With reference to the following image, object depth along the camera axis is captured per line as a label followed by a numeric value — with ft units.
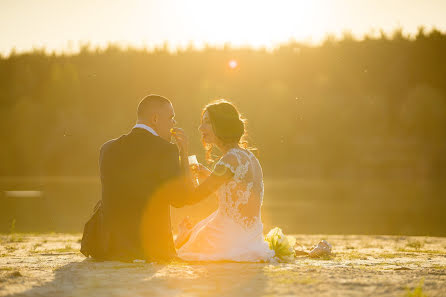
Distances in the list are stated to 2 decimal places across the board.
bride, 22.48
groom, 21.57
